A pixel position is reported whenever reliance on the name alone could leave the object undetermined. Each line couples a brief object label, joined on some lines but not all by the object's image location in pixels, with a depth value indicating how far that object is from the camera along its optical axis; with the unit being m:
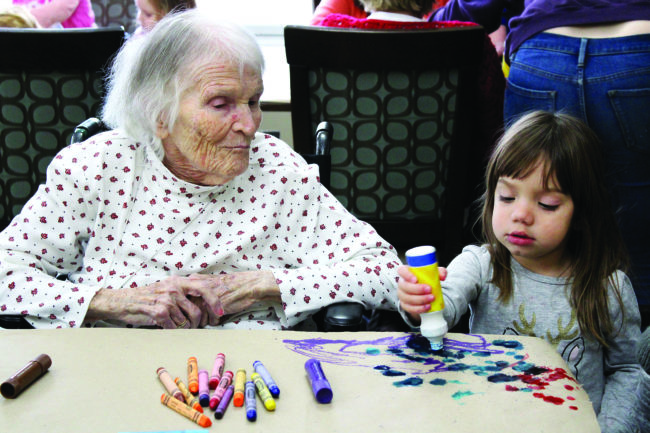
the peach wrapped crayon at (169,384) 1.02
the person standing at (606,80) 1.90
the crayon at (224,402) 0.99
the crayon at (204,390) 1.01
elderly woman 1.54
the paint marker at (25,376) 1.02
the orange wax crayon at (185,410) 0.97
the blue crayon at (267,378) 1.03
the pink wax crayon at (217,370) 1.06
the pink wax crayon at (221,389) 1.01
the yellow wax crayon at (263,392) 1.00
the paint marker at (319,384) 1.02
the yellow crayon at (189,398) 1.00
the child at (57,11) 3.52
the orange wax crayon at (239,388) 1.01
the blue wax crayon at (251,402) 0.98
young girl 1.49
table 0.97
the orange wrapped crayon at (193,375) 1.04
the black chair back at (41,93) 2.42
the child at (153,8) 3.13
